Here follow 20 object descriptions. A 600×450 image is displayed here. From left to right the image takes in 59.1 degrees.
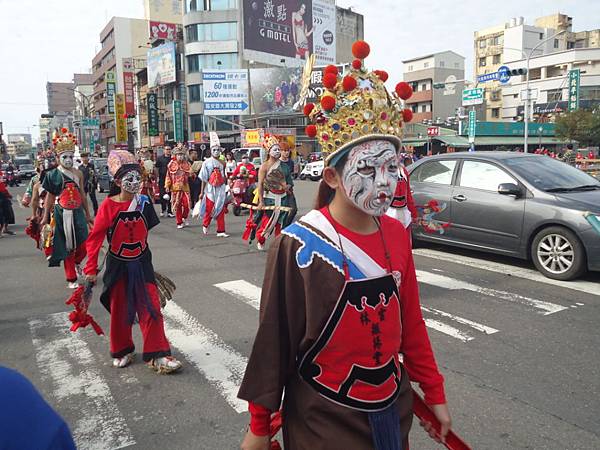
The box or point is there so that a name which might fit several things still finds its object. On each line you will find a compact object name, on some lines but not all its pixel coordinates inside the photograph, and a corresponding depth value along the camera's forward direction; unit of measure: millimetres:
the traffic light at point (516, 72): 23822
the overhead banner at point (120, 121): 54094
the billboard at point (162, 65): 53406
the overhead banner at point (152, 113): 54281
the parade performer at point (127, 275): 4324
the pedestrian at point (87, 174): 12477
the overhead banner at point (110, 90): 61353
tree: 41834
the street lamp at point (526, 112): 27155
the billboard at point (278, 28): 43938
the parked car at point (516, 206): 6566
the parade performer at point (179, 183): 12586
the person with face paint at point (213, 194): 11445
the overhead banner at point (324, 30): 50906
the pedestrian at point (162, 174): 15720
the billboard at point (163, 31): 58031
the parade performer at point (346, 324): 1860
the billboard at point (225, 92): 39281
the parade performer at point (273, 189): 8961
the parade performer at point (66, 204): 6926
